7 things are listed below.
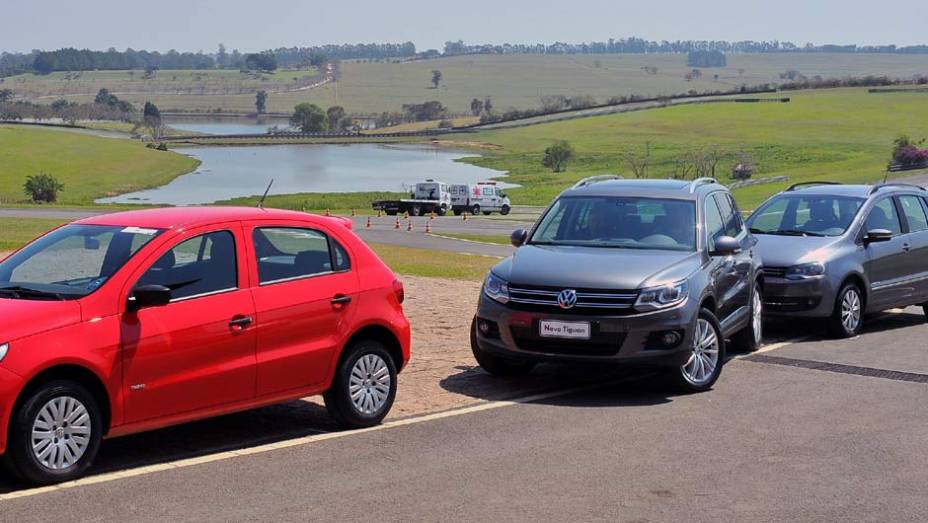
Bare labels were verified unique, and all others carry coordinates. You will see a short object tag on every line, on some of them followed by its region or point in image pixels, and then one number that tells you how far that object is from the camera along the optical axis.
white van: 66.38
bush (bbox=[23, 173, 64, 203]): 81.93
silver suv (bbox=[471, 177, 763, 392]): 10.54
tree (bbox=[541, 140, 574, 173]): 121.75
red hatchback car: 7.29
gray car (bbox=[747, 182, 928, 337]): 14.74
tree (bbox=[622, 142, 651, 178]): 112.00
